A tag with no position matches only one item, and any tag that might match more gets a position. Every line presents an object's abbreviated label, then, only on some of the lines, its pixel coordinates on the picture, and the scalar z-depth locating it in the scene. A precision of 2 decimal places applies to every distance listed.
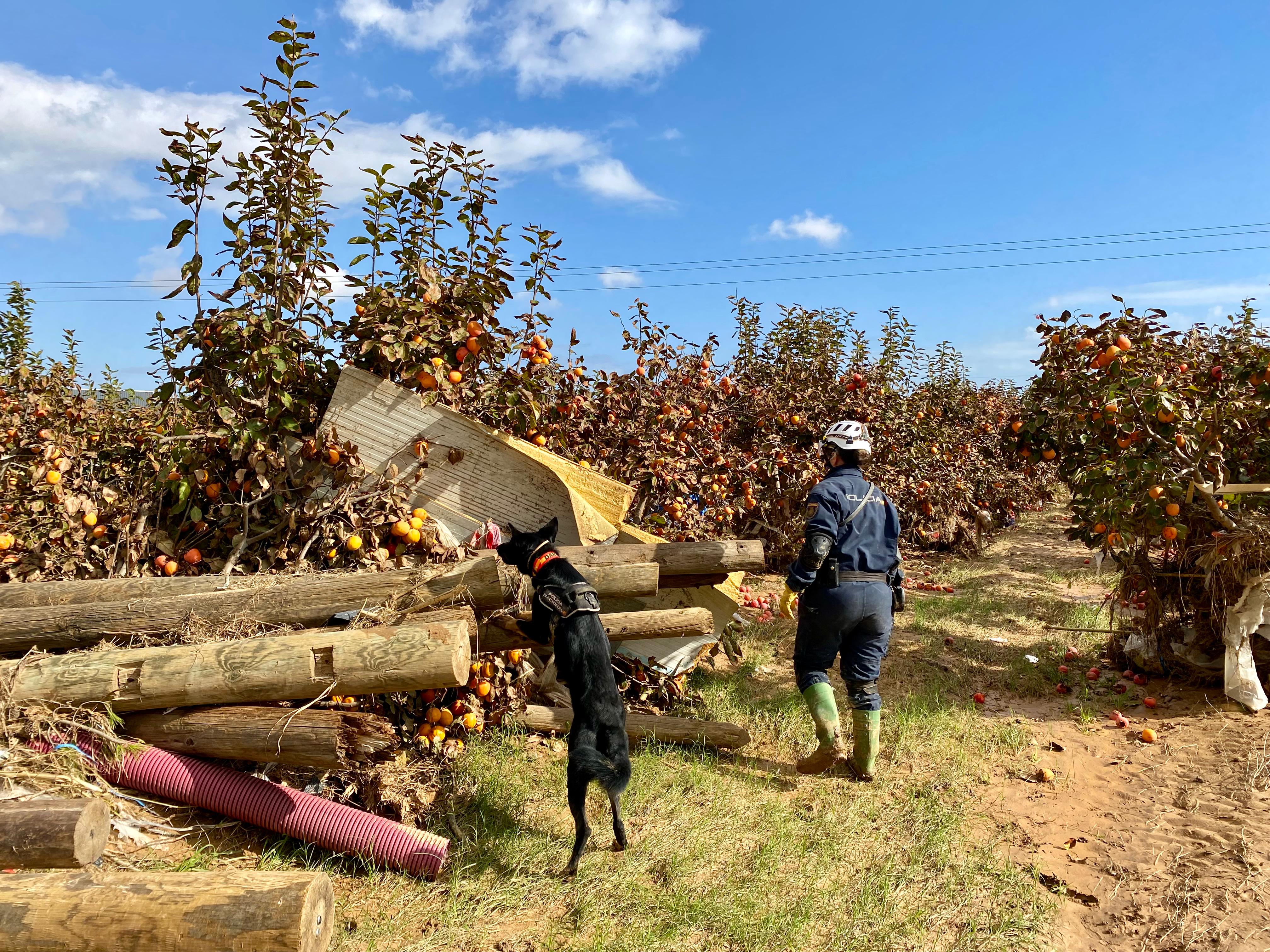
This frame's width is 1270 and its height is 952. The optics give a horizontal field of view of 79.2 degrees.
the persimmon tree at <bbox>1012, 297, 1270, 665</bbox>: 5.03
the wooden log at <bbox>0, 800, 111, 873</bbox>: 2.18
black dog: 3.20
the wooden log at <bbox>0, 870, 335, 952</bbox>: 1.92
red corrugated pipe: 3.21
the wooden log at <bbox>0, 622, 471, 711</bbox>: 2.95
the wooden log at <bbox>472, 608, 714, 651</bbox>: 3.94
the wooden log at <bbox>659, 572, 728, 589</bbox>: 4.13
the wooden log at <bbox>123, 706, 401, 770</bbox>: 3.06
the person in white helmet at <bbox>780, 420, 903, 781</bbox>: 4.27
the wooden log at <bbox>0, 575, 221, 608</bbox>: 3.71
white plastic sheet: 5.00
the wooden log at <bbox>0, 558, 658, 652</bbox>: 3.50
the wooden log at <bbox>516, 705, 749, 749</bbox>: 4.48
